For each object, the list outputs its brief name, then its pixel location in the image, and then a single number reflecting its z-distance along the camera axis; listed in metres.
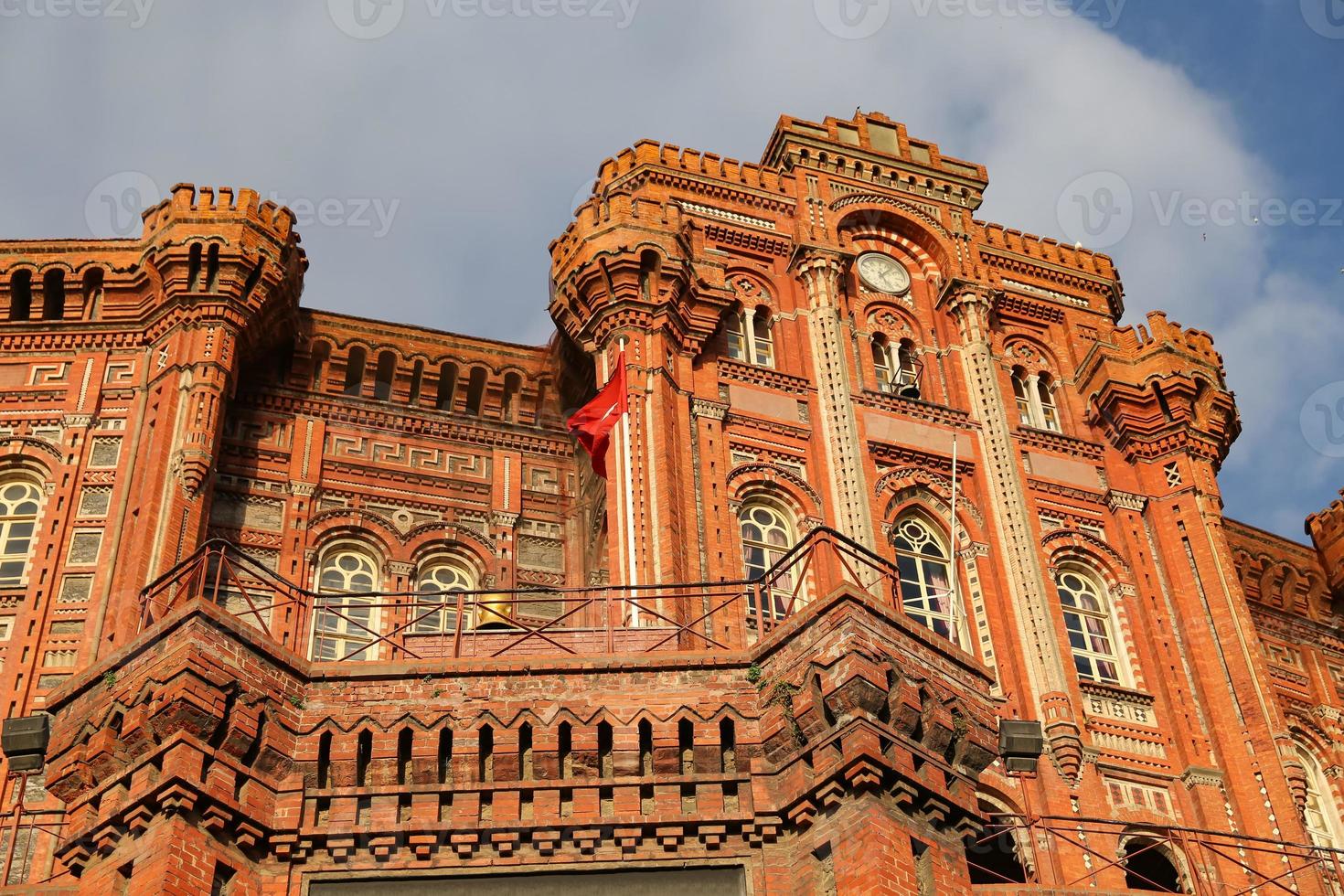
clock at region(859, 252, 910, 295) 35.59
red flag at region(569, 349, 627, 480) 30.08
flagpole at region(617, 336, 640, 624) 27.95
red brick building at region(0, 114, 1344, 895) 19.75
